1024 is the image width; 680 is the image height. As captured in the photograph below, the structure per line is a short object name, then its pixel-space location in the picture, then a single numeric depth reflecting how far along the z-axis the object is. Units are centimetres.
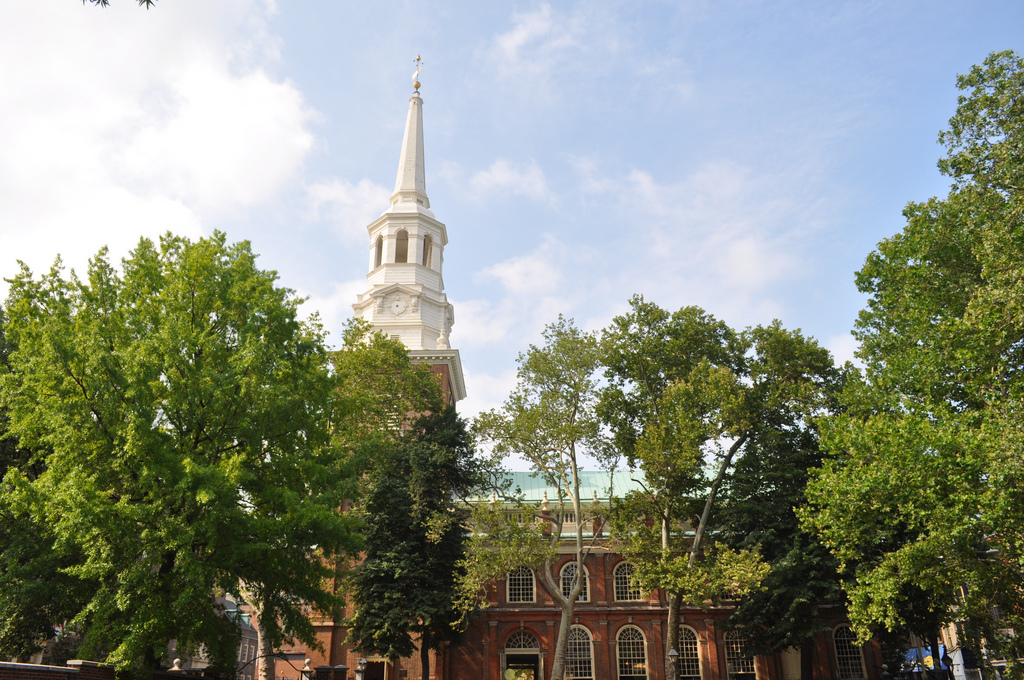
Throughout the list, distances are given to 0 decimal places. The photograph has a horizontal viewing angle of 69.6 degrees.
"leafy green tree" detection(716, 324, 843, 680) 3164
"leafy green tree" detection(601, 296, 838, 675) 2872
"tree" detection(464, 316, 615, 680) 2945
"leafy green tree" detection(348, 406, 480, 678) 3047
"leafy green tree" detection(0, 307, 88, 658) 1684
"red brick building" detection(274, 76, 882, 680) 3856
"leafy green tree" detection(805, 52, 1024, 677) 1683
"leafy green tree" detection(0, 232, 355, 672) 1538
